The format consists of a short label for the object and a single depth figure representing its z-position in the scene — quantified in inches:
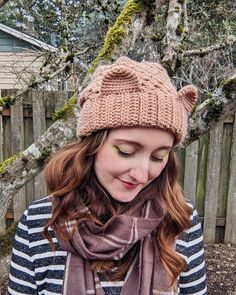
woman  38.7
